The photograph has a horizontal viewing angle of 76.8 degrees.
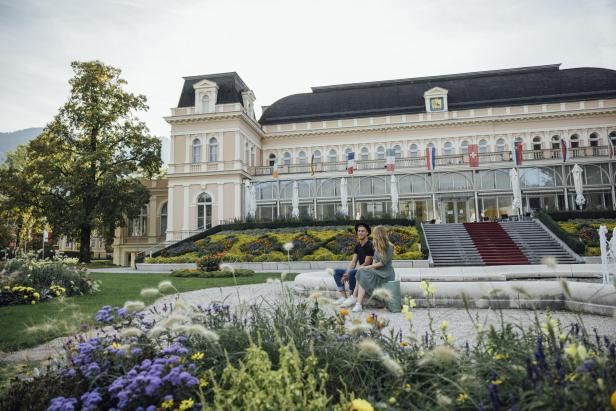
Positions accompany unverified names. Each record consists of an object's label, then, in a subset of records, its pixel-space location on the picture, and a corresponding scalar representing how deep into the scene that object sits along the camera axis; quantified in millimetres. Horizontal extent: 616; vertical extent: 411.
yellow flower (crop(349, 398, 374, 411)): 1948
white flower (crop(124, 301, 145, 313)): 2887
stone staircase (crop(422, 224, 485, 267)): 18250
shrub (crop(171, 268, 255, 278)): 16055
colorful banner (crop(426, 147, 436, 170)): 31172
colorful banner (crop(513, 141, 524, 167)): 30312
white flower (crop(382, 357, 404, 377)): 2156
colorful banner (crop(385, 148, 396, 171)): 30172
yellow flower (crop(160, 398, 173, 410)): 2332
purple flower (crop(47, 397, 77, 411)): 2301
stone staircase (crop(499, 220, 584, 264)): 17922
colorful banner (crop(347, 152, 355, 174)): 31284
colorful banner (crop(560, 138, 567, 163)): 29741
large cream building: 32719
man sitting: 7623
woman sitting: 7129
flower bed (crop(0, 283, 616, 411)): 2131
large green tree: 29406
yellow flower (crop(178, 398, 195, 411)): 2392
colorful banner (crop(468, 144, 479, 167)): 29688
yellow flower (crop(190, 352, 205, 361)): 2921
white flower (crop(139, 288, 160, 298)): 3030
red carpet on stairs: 18192
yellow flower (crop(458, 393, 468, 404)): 2289
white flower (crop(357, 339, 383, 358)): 2170
